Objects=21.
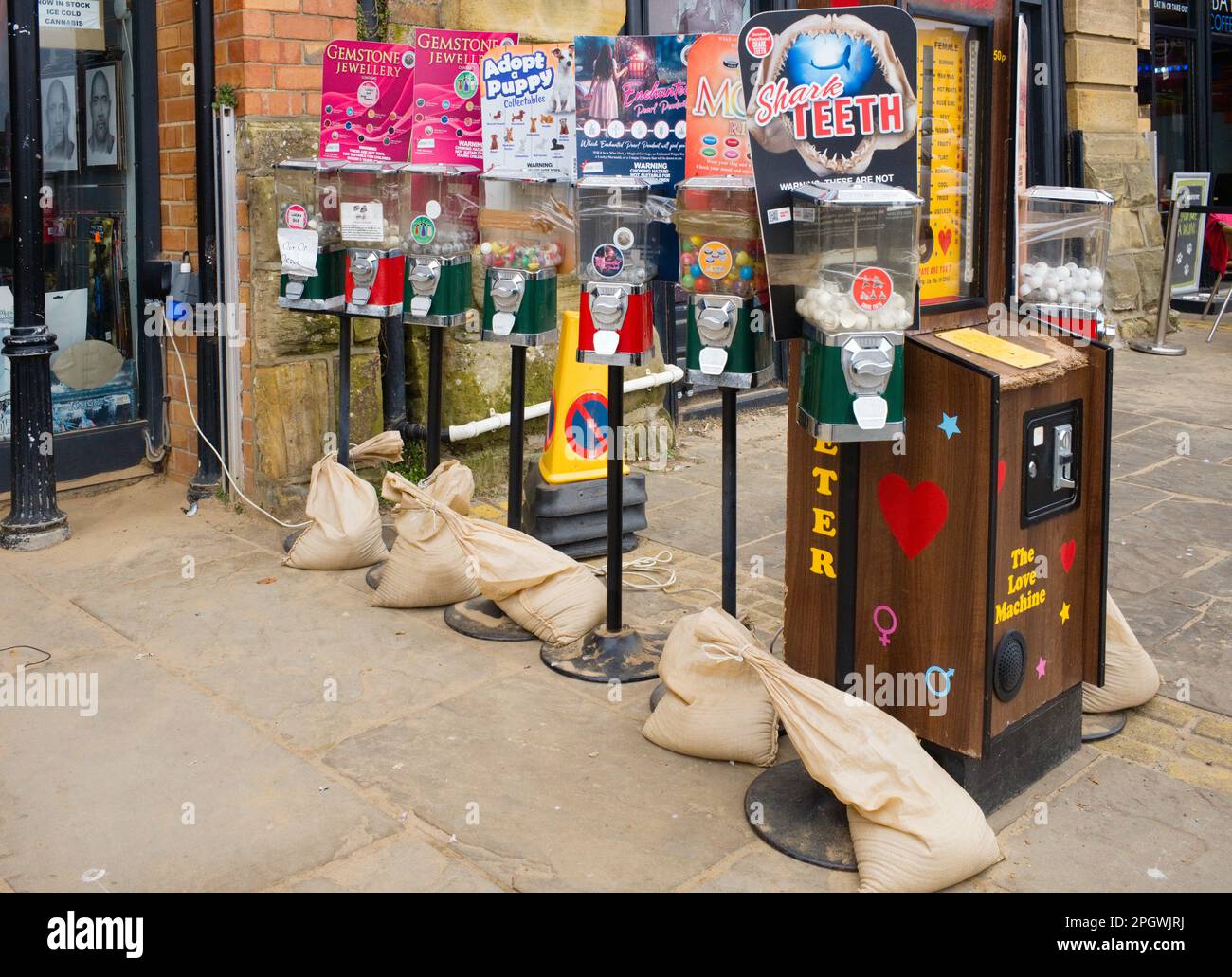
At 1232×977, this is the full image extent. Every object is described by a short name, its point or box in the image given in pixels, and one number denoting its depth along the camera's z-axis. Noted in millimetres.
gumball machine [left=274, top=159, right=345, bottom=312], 4906
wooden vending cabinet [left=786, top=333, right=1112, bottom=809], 3090
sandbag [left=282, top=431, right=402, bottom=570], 5016
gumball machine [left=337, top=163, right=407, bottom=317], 4758
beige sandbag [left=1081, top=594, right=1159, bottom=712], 3801
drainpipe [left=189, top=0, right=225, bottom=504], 5375
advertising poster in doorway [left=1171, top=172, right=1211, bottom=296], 11117
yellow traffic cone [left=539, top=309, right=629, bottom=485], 5215
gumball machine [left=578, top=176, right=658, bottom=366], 3814
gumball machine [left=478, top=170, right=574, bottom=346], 4301
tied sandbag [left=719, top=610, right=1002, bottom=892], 2885
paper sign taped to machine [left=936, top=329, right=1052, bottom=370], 3170
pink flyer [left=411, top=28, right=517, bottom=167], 4500
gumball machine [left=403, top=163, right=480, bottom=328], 4594
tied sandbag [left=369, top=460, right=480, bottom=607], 4570
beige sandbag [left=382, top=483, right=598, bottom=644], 4352
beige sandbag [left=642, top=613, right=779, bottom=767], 3477
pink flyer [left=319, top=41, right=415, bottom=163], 4805
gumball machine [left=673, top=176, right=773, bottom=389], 3412
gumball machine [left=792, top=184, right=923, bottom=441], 2879
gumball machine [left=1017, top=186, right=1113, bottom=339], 3512
